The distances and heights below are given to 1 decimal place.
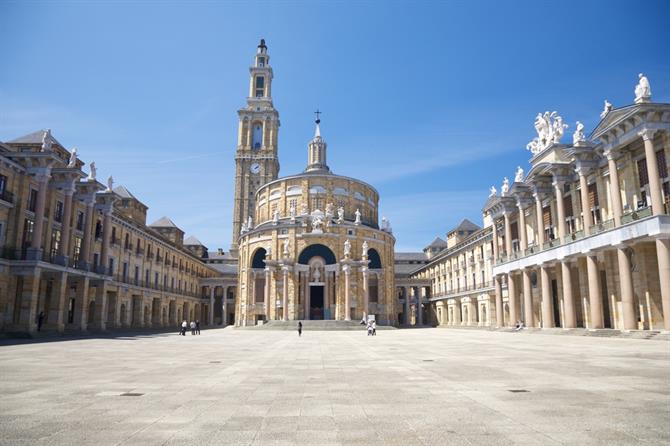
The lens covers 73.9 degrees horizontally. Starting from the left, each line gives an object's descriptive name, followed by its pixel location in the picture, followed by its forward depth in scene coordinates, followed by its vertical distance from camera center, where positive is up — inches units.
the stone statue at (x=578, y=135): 1258.4 +467.4
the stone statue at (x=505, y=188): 1738.3 +440.1
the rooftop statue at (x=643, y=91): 1011.9 +472.0
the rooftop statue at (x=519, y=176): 1636.8 +463.0
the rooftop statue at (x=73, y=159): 1439.5 +461.4
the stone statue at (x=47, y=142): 1329.0 +478.2
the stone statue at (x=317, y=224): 2329.0 +403.9
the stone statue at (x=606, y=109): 1135.0 +505.3
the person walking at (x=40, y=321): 1263.5 -50.7
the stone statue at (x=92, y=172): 1561.3 +457.5
